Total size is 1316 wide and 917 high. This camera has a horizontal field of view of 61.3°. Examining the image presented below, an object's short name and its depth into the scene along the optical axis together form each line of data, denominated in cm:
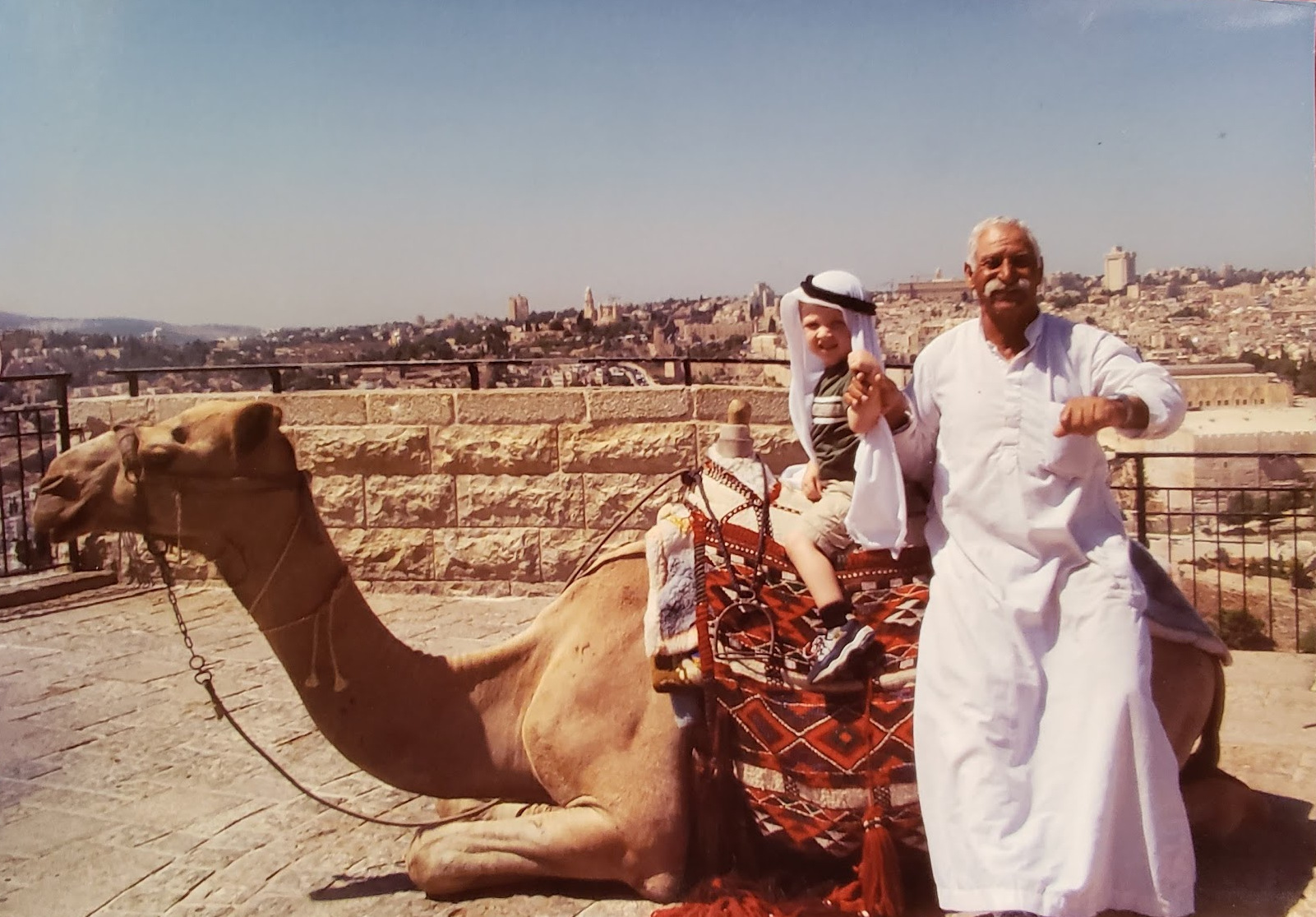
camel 318
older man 276
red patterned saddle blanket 302
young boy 303
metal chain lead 329
